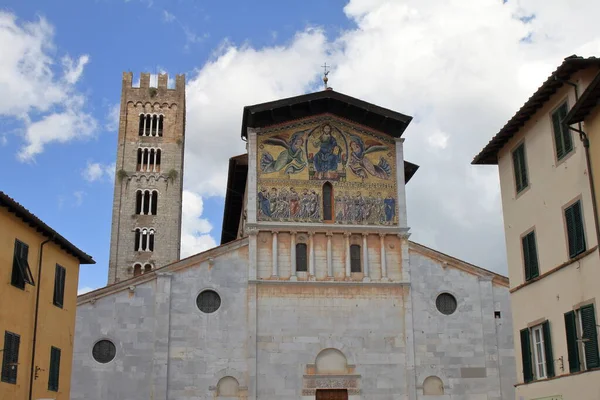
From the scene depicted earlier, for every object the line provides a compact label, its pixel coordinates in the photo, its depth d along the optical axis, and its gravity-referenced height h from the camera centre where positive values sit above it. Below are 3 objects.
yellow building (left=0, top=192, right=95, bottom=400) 18.27 +3.15
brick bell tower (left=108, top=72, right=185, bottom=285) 63.25 +20.66
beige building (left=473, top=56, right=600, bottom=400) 15.58 +3.99
